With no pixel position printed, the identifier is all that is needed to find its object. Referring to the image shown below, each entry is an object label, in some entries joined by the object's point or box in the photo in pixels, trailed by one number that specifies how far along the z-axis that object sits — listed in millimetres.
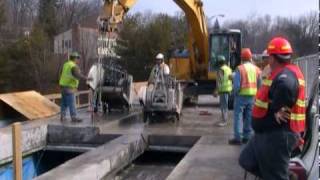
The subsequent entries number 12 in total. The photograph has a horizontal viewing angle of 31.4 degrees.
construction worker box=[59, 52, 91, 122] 14118
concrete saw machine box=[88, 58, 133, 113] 15306
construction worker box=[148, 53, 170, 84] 14664
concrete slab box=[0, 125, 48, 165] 11695
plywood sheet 16281
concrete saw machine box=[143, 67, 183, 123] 14391
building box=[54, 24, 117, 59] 53588
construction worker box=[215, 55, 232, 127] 13461
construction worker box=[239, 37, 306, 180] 5844
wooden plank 7414
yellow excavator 19219
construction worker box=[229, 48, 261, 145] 10414
